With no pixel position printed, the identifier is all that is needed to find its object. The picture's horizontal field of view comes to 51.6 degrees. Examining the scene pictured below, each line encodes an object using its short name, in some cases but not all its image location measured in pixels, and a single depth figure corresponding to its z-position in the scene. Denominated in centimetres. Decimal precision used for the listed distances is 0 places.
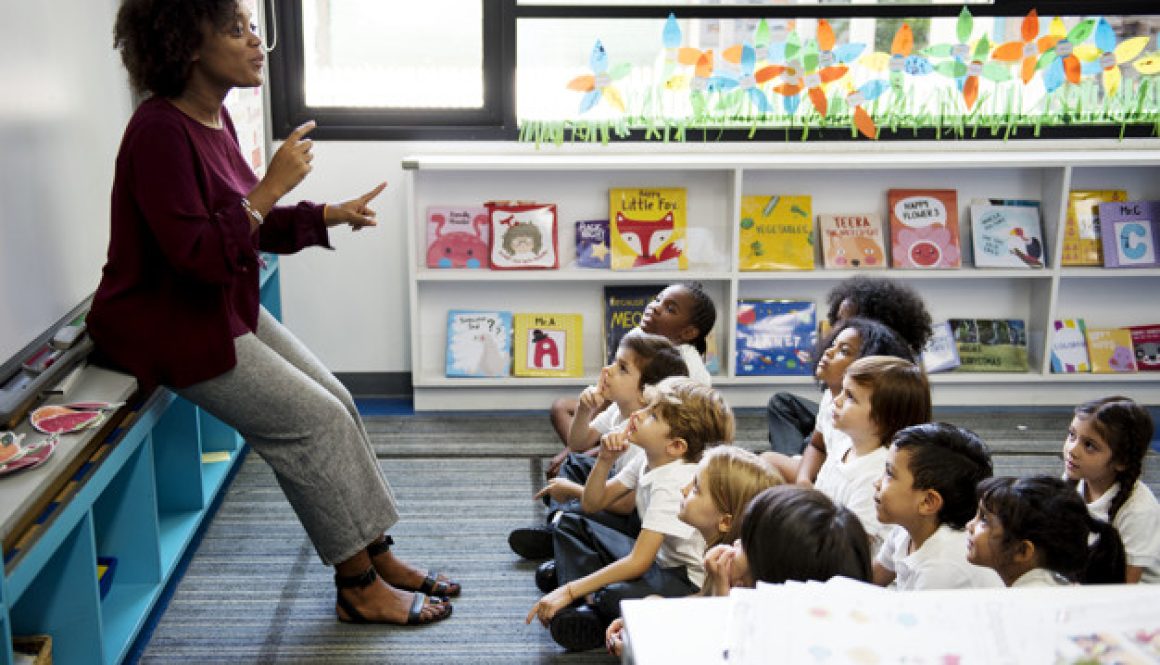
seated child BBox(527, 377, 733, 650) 242
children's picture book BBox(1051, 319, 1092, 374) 422
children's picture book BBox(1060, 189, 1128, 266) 418
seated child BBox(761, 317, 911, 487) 282
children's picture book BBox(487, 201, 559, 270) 406
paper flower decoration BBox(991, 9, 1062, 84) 414
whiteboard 231
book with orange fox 409
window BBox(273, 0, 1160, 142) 409
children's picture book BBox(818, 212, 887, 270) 411
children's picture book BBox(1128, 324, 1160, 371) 425
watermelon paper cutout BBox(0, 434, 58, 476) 201
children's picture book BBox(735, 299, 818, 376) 413
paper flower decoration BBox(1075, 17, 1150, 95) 417
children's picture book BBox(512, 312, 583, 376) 413
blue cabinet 196
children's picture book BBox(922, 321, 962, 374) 419
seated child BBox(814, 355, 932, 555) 245
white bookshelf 404
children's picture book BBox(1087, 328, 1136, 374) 423
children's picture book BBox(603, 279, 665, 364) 414
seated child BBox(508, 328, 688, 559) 286
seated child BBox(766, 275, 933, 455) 335
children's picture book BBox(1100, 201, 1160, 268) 414
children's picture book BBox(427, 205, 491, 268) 408
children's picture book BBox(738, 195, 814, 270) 411
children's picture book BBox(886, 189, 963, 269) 414
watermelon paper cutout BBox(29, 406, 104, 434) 220
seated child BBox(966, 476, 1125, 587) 192
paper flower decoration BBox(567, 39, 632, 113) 409
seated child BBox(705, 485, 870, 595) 167
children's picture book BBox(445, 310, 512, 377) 412
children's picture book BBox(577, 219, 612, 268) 411
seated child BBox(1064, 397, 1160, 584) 237
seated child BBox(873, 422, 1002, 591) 208
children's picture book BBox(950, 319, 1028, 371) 422
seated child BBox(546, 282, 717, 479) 323
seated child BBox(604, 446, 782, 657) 215
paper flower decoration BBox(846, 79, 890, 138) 411
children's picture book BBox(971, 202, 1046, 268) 414
